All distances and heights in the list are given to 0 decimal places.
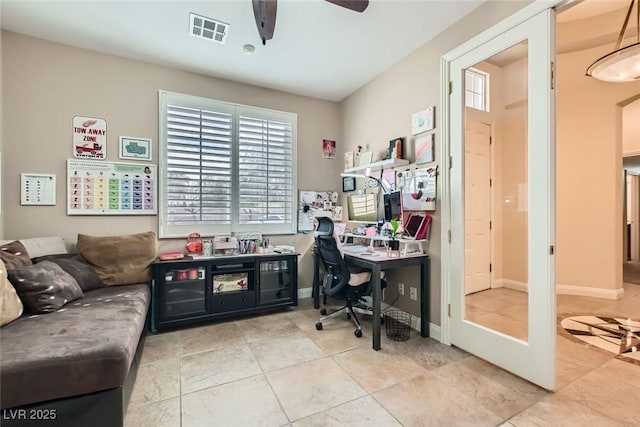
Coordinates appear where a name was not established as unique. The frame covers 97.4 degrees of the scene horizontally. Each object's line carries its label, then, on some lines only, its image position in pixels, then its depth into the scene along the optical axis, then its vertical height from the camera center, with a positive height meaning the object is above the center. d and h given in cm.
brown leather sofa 124 -72
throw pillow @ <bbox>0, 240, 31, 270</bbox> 191 -29
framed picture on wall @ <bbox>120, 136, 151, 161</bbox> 292 +70
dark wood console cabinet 277 -79
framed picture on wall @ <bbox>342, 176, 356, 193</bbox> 385 +44
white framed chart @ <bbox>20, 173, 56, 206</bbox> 257 +24
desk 239 -48
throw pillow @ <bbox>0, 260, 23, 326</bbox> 158 -51
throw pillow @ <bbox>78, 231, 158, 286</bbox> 257 -39
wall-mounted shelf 289 +55
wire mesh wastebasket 260 -110
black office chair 266 -60
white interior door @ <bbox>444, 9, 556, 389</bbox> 181 +12
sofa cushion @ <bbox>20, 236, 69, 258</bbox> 238 -27
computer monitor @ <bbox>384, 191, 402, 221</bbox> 282 +9
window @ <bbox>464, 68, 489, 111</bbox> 236 +108
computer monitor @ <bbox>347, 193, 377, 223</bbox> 334 +10
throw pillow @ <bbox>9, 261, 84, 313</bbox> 178 -48
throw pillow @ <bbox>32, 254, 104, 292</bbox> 234 -46
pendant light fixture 242 +137
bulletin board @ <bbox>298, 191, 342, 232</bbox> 387 +11
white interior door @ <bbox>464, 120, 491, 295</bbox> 245 +12
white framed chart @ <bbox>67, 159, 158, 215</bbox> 273 +27
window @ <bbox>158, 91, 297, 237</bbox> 315 +57
